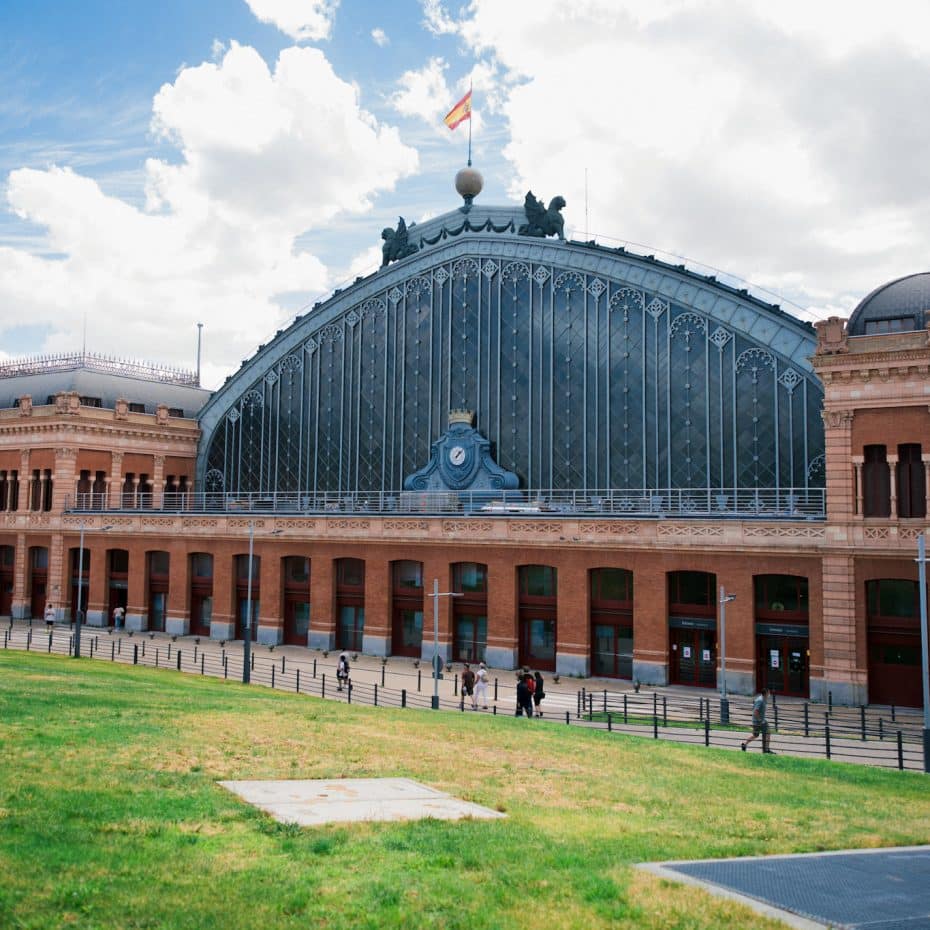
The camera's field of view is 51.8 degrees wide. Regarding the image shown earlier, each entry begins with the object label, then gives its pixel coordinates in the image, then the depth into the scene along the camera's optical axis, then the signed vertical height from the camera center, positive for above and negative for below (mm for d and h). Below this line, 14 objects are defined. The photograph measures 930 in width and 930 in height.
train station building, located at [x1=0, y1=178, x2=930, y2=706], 41562 +6780
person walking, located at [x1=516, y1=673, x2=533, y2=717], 36062 -4223
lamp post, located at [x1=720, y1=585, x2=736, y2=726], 35438 -2939
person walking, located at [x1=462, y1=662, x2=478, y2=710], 38788 -4042
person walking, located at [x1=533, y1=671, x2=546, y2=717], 36812 -4121
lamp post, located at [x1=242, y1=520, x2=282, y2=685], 42781 -3407
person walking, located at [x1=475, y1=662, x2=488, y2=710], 39772 -4217
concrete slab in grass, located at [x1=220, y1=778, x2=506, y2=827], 15109 -3628
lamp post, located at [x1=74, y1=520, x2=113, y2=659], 48266 -2701
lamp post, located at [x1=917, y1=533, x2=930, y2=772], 27094 -1551
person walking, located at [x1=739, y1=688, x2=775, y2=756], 28734 -4161
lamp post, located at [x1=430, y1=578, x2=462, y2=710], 36981 -3527
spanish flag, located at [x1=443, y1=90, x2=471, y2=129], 64312 +31648
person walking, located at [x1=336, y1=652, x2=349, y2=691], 41938 -3820
